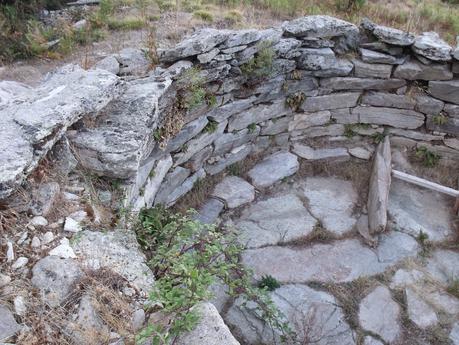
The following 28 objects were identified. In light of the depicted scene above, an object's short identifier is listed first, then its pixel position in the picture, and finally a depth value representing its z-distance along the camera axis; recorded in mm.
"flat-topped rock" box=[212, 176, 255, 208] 5454
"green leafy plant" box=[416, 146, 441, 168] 6289
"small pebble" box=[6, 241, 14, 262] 2446
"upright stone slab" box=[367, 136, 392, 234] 5223
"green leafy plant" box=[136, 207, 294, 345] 2199
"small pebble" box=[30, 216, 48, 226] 2655
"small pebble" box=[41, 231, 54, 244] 2617
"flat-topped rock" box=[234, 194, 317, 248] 5137
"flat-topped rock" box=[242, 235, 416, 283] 4750
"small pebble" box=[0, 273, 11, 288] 2316
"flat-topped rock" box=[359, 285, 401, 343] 4242
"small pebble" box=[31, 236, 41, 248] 2557
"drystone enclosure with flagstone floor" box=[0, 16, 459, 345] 3158
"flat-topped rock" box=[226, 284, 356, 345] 4023
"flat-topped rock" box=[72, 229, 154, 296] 2609
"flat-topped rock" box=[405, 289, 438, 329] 4359
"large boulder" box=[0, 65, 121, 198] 2568
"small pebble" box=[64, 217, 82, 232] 2744
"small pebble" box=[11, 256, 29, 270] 2426
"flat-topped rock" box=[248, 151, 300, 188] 5805
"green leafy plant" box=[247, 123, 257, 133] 5664
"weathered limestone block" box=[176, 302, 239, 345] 2209
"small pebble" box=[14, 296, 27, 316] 2219
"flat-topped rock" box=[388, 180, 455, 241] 5391
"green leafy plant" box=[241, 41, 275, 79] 5023
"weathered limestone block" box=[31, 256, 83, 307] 2340
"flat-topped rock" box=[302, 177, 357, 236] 5406
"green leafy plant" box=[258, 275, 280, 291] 4508
